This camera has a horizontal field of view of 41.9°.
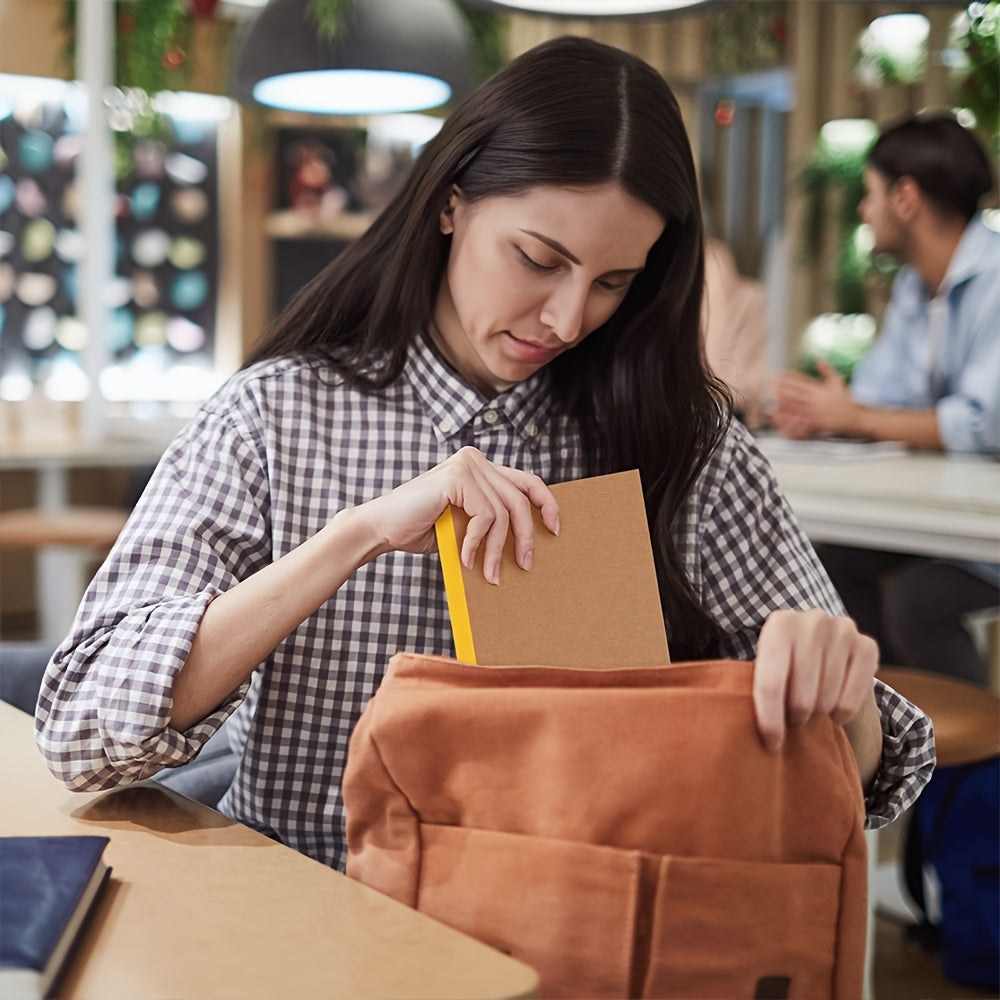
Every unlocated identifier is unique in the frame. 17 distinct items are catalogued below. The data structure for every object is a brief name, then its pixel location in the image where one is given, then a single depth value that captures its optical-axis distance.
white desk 2.09
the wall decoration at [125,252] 5.52
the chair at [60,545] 3.63
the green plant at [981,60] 3.18
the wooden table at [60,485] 4.16
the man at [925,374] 2.81
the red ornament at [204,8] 4.23
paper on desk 2.77
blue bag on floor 2.30
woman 1.00
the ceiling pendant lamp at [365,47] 3.06
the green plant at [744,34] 4.73
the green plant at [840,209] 5.11
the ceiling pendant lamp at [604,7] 2.89
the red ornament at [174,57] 4.48
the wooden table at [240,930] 0.68
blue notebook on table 0.63
